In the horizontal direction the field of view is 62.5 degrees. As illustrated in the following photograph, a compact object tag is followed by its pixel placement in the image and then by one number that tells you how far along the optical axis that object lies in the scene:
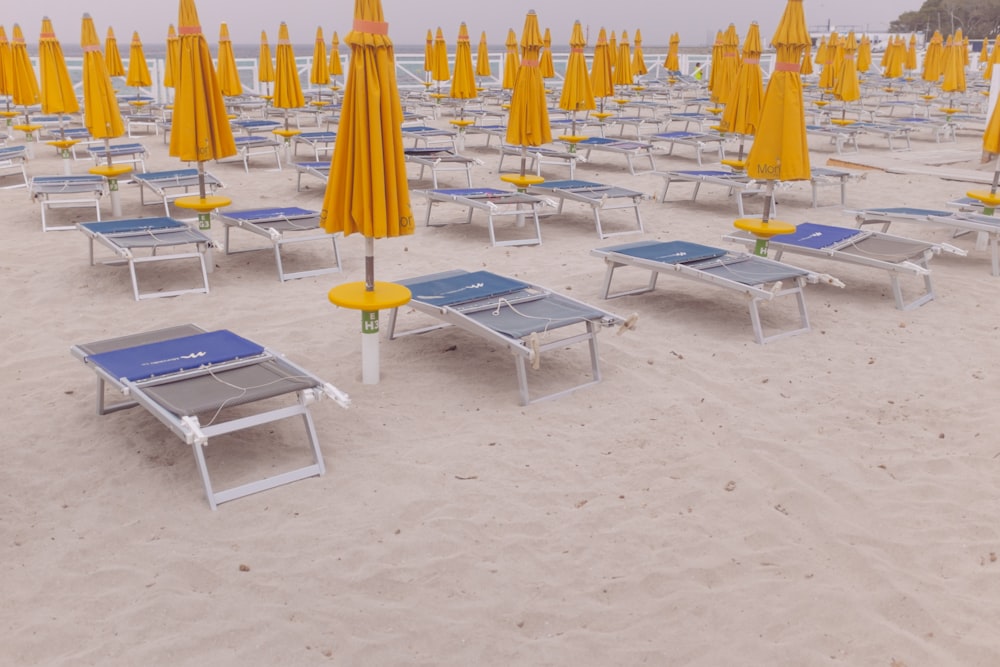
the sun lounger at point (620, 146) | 11.84
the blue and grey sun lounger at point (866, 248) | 6.58
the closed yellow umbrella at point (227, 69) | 14.07
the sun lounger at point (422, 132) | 12.73
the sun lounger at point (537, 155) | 11.21
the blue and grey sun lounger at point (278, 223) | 6.91
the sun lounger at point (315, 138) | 11.66
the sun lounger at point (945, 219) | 7.64
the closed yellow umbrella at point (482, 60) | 19.16
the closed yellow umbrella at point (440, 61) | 18.58
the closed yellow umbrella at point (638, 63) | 23.13
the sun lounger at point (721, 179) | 9.39
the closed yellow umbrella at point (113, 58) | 15.84
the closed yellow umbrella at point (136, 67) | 15.62
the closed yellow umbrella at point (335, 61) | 19.37
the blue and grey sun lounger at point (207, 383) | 3.63
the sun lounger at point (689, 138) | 12.62
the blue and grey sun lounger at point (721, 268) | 5.75
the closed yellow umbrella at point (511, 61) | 16.47
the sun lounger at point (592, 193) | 8.66
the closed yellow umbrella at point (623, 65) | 17.70
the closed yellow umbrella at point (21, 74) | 11.51
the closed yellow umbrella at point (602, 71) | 13.85
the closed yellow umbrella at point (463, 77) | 13.30
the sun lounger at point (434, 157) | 10.45
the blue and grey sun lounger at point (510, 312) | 4.70
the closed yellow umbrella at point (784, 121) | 6.40
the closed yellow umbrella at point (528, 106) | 8.85
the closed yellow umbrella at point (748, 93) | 9.70
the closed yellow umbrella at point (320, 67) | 16.47
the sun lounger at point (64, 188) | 8.33
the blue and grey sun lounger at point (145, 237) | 6.32
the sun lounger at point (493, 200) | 8.20
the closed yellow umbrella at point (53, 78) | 9.55
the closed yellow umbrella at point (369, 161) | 4.43
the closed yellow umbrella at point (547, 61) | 14.47
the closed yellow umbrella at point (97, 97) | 7.99
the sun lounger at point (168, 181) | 8.63
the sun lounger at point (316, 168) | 9.26
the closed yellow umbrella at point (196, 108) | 6.72
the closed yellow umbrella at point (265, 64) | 15.73
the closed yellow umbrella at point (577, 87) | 11.28
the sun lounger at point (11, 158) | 10.23
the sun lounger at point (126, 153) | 10.40
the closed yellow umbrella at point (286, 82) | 11.62
